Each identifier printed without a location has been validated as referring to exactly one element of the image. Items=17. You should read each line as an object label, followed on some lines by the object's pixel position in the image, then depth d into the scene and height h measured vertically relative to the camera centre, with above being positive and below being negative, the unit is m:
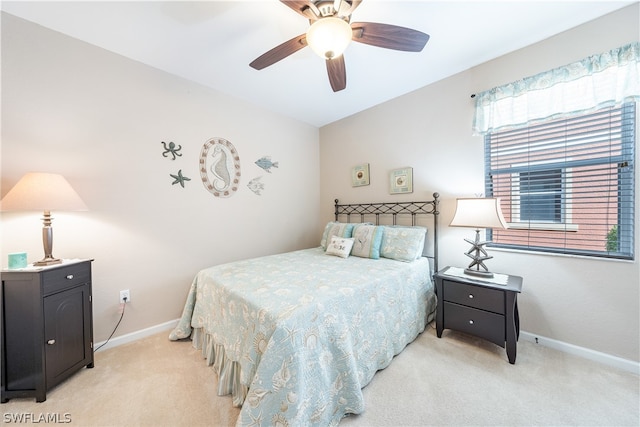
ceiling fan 1.33 +1.12
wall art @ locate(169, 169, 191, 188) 2.42 +0.36
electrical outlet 2.13 -0.77
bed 1.16 -0.72
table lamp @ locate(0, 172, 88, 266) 1.48 +0.11
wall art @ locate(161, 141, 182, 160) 2.36 +0.65
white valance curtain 1.65 +0.95
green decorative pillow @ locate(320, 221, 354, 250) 2.88 -0.26
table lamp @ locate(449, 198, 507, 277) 1.92 -0.08
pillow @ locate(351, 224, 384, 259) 2.53 -0.36
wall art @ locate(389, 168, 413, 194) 2.83 +0.36
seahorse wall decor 2.63 +0.53
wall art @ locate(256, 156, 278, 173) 3.12 +0.66
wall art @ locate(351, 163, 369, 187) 3.28 +0.51
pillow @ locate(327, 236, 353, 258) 2.58 -0.42
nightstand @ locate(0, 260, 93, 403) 1.48 -0.77
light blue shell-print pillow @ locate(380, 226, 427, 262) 2.40 -0.36
